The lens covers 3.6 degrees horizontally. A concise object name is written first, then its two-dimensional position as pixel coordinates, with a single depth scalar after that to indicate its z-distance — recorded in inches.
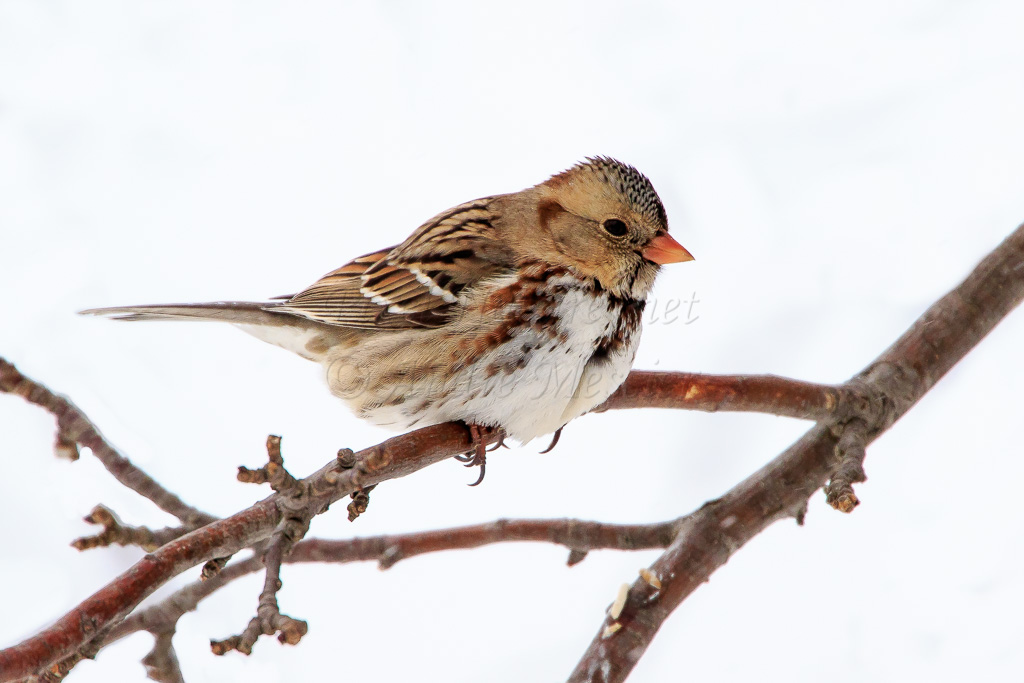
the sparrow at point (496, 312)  156.1
